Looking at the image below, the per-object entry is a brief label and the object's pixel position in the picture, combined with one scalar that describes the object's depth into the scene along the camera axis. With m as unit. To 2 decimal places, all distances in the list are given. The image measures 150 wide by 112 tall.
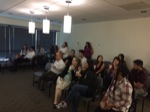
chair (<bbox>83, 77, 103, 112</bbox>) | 2.95
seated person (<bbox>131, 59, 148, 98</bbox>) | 3.23
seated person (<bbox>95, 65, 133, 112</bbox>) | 2.13
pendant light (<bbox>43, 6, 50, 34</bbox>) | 4.41
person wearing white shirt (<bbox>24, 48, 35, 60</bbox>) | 7.18
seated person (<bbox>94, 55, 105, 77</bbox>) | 4.54
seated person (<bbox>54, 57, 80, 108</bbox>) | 3.53
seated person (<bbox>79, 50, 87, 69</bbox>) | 5.28
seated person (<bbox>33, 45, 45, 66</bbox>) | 7.40
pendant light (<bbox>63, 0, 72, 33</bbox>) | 3.55
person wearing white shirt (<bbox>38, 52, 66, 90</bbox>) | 4.16
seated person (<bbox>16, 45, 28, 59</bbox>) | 7.27
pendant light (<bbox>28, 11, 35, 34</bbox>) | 4.82
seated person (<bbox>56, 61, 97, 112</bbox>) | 3.01
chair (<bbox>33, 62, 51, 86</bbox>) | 4.70
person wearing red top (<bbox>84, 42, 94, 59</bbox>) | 6.80
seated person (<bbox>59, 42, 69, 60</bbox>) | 7.03
